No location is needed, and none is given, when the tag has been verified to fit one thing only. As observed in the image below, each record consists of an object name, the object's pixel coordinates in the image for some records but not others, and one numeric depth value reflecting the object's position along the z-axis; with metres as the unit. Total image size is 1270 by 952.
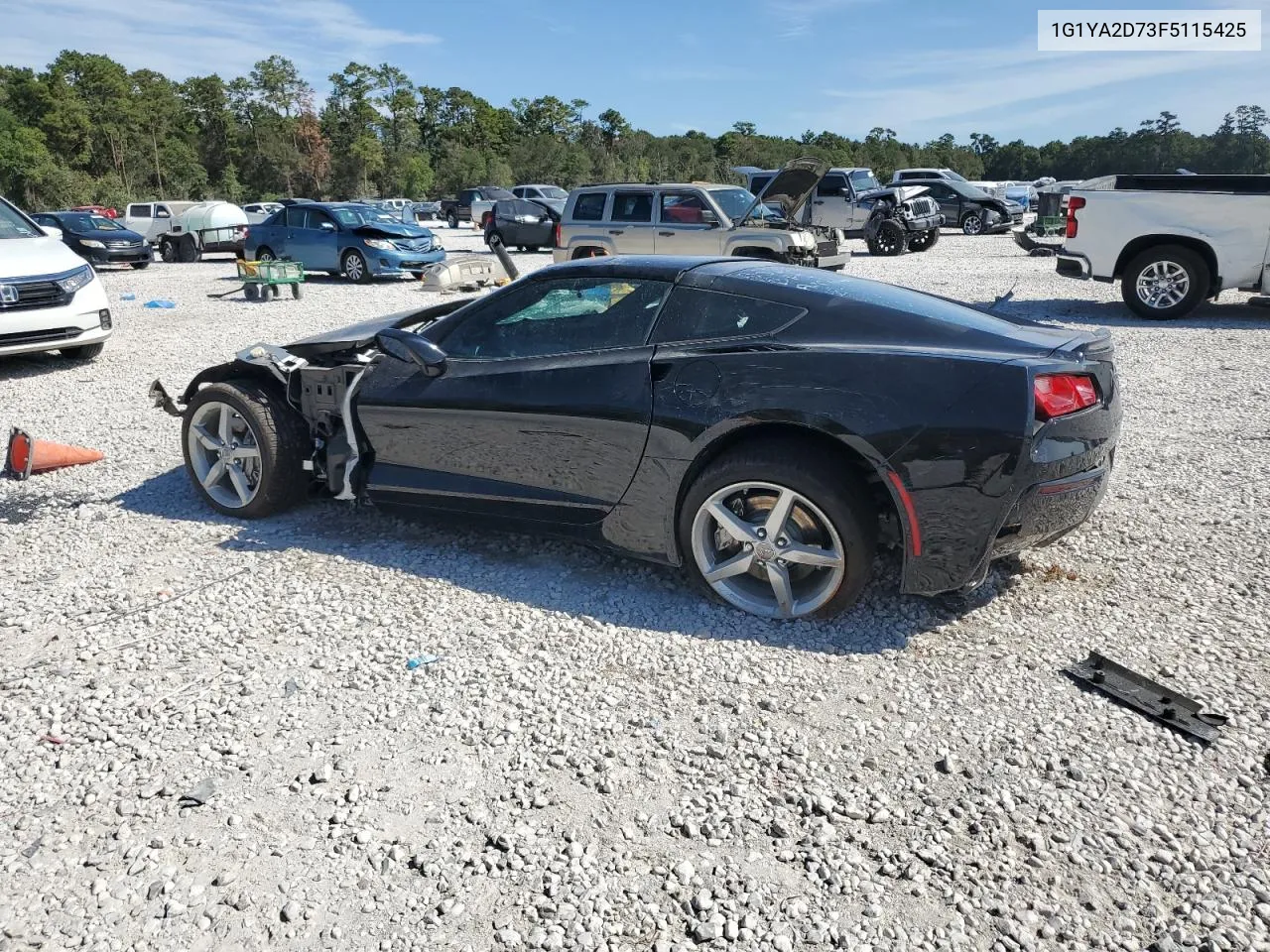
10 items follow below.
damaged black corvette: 3.44
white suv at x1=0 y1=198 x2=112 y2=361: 8.68
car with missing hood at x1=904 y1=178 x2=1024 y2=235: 27.75
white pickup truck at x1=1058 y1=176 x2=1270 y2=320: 10.81
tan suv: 14.49
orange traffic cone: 5.96
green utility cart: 15.21
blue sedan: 17.52
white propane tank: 24.09
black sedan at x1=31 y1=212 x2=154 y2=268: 21.33
